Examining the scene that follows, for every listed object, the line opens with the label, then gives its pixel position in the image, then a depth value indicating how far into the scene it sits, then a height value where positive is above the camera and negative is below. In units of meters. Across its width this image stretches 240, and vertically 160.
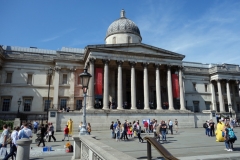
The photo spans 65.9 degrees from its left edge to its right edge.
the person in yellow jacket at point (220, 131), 12.37 -1.66
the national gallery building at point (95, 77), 28.30 +5.35
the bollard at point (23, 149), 7.32 -1.60
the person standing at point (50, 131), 15.81 -1.97
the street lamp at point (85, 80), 10.59 +1.60
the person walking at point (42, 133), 13.42 -1.79
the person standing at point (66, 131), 16.11 -1.96
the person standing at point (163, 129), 15.34 -1.76
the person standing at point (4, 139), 8.54 -1.40
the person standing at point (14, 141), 8.82 -1.57
